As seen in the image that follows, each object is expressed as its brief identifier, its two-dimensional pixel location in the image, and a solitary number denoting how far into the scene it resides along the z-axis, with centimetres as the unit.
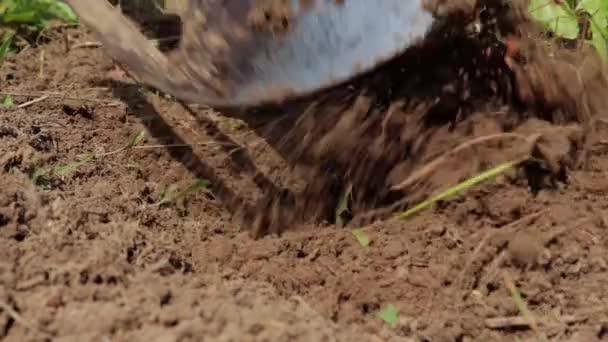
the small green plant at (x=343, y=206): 73
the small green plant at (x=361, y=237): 70
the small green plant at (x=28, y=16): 90
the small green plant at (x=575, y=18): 82
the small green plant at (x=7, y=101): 80
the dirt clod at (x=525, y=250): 67
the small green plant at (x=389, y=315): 64
